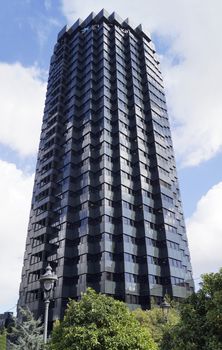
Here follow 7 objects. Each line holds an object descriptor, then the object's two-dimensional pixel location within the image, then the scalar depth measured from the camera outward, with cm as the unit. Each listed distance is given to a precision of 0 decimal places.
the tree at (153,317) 4503
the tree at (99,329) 1719
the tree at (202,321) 1380
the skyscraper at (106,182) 5950
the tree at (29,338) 2336
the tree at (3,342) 3955
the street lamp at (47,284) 1587
